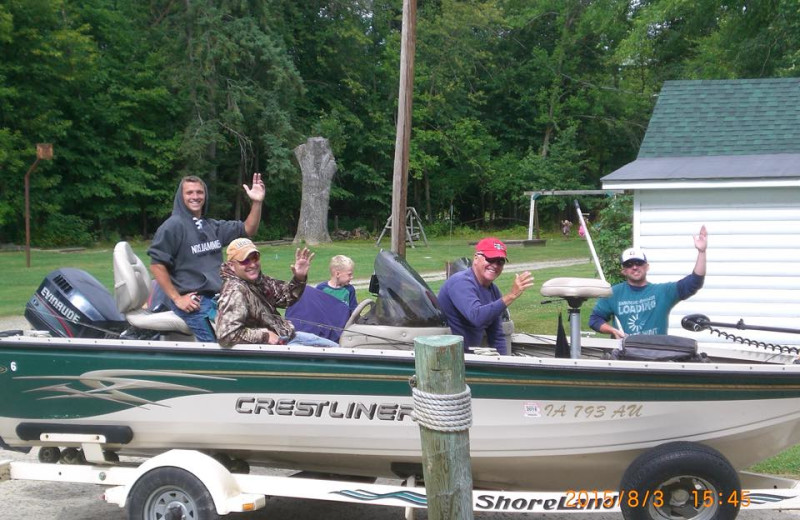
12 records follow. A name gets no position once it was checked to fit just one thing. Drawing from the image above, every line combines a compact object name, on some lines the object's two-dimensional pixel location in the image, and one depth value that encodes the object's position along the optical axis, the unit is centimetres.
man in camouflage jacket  477
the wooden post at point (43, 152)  2111
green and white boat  444
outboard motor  538
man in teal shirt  588
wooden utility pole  1135
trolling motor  543
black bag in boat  473
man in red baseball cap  502
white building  1105
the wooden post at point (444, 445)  321
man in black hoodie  531
